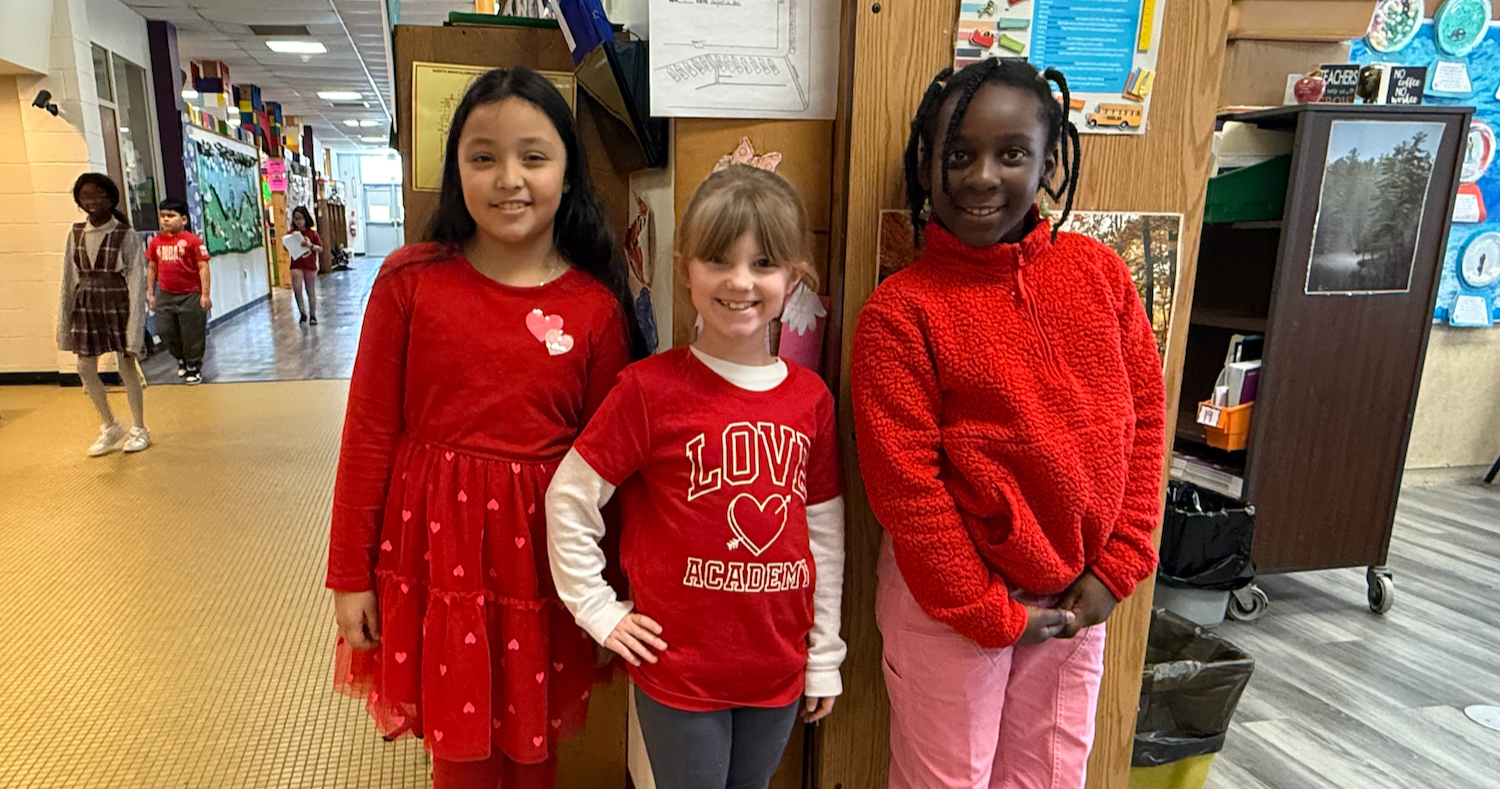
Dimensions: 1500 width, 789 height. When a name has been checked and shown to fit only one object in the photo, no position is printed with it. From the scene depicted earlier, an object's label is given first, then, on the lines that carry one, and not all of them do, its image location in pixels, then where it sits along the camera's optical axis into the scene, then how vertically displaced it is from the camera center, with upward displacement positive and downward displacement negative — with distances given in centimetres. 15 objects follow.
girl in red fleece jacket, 107 -25
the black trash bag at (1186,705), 166 -95
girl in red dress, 115 -30
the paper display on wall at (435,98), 146 +19
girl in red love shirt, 107 -36
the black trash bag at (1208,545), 258 -98
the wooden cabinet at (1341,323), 264 -31
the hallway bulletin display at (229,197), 820 +7
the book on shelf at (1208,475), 282 -85
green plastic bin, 271 +11
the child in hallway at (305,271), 863 -67
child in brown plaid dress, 411 -46
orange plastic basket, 274 -64
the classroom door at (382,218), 2423 -33
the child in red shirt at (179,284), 540 -52
